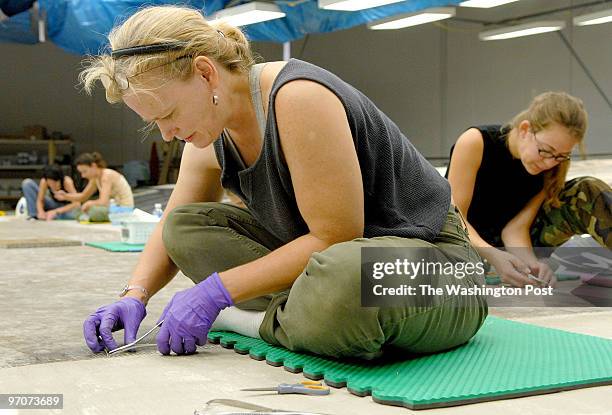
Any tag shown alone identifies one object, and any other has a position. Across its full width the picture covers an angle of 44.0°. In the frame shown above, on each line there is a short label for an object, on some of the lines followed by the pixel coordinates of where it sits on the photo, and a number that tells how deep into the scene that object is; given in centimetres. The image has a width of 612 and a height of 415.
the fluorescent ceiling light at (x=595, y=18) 667
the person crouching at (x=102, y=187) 741
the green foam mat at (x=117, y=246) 441
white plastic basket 466
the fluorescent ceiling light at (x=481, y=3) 543
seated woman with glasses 246
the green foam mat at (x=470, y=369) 129
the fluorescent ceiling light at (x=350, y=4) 536
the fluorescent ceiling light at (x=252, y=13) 569
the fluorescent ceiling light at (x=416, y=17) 626
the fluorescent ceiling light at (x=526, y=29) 698
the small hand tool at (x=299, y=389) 130
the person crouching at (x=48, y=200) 807
